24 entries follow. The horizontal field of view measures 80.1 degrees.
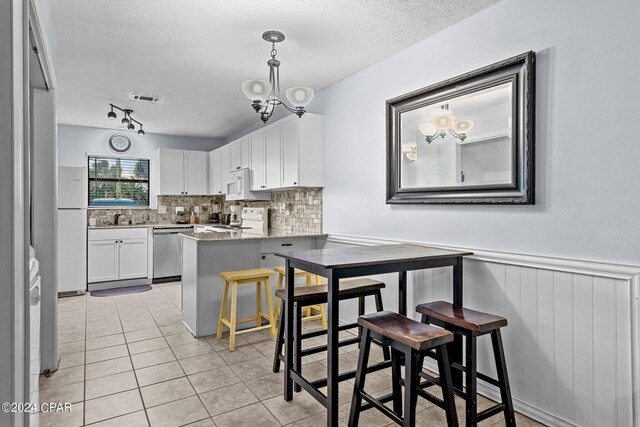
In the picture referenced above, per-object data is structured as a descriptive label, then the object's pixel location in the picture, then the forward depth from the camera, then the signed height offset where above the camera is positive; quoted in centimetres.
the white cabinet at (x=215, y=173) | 630 +71
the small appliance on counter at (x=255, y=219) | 543 -8
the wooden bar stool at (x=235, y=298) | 322 -75
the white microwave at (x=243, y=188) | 525 +36
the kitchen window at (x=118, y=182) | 617 +54
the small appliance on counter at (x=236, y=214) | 639 +0
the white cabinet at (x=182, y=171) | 634 +73
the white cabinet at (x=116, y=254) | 546 -59
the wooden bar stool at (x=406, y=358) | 172 -71
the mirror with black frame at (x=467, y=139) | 222 +51
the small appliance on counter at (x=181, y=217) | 670 -5
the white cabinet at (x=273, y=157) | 445 +68
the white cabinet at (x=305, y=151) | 402 +68
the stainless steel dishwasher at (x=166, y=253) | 589 -62
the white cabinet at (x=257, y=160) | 490 +70
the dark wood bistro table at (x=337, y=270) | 195 -32
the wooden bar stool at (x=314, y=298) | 242 -59
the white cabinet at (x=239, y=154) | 534 +87
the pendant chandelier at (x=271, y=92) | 253 +84
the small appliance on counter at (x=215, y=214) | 702 +0
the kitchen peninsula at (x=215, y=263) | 349 -48
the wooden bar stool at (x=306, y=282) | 366 -68
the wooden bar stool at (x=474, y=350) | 191 -71
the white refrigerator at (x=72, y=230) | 506 -21
